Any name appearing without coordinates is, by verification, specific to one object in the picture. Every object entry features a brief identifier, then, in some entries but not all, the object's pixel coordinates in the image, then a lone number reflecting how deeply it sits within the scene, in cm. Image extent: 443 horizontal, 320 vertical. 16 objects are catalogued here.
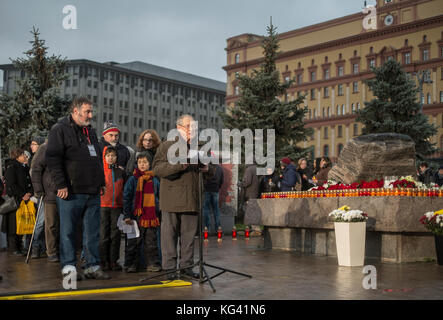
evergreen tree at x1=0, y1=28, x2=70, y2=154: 2708
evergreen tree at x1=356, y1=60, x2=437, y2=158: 3988
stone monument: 1175
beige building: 8031
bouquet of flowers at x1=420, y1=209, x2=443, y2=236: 949
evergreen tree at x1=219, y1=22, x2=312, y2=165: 2962
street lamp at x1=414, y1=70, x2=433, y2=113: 4177
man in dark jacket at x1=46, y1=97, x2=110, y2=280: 772
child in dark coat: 875
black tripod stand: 745
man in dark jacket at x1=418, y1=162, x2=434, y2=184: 1930
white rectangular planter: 954
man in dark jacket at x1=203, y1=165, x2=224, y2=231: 1561
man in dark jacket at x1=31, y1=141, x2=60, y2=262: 1017
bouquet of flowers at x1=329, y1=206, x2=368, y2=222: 966
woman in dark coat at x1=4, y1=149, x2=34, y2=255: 1159
